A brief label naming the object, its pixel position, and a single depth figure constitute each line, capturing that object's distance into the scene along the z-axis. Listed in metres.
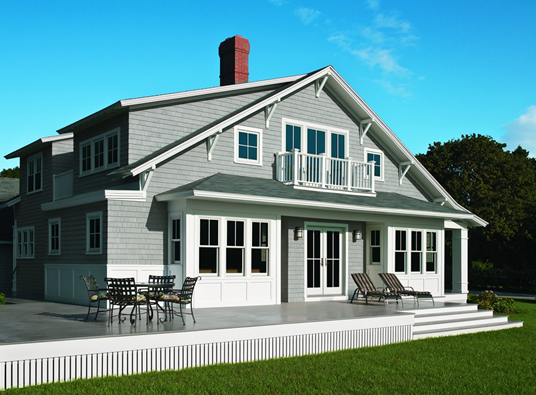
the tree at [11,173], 48.19
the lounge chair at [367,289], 15.19
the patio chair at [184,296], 10.89
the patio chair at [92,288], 10.90
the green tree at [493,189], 36.50
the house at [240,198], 14.36
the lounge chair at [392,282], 16.24
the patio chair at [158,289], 10.86
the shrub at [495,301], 17.84
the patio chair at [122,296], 10.41
